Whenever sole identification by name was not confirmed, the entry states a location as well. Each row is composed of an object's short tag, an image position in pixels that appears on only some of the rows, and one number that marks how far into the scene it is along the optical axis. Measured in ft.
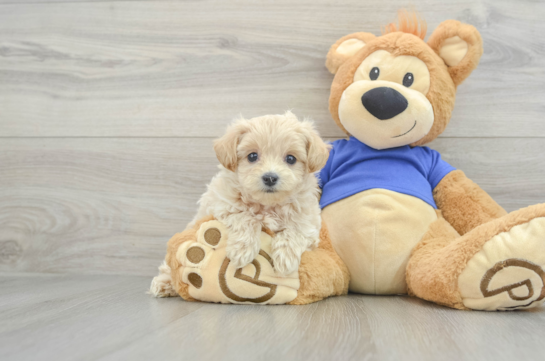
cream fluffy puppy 3.13
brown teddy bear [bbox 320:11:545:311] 3.55
